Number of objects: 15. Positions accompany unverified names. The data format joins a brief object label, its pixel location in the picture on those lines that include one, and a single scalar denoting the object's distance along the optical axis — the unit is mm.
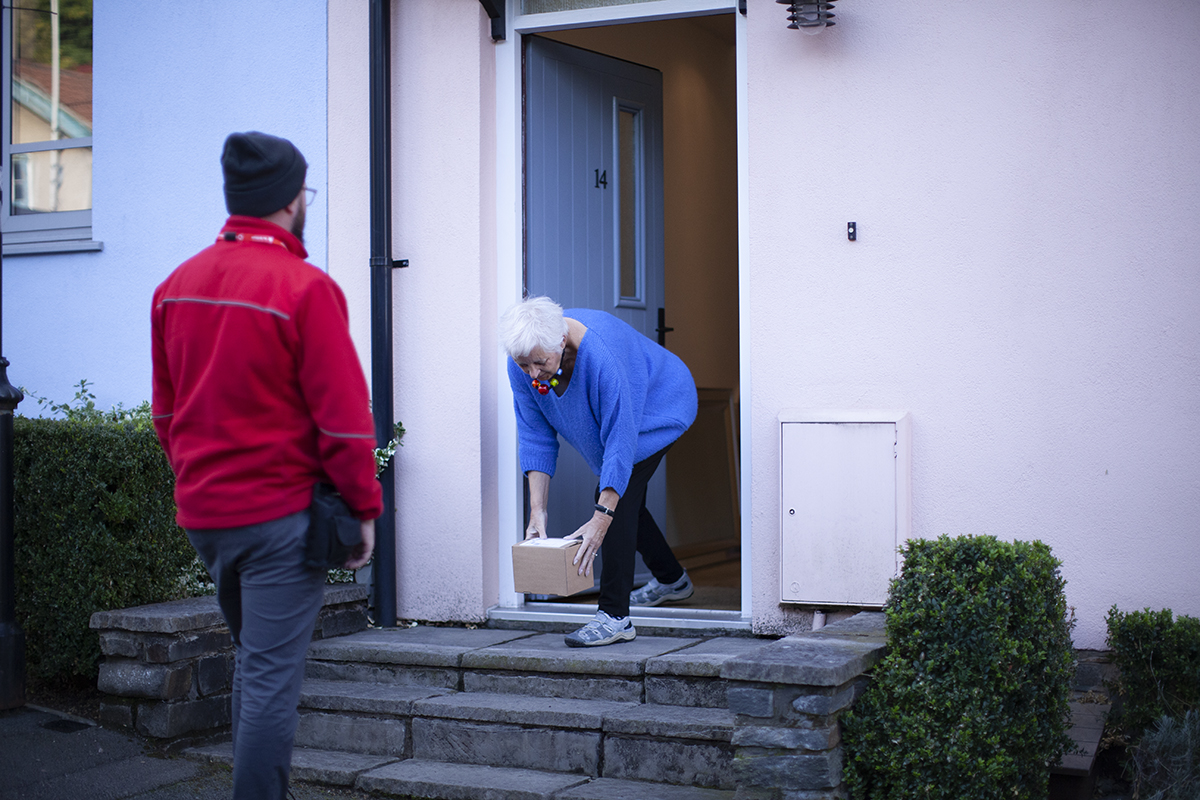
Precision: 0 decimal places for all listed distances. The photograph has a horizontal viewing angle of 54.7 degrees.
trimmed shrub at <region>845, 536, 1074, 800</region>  3428
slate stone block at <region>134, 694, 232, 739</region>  4398
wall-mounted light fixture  4582
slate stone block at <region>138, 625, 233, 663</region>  4398
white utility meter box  4500
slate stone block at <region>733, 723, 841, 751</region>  3367
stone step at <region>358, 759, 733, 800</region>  3732
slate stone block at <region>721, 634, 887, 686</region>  3355
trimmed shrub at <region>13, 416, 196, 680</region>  4578
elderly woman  4195
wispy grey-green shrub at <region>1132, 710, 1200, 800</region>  3510
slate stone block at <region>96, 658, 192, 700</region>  4387
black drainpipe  5238
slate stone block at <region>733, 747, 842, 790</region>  3371
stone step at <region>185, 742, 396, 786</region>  4082
